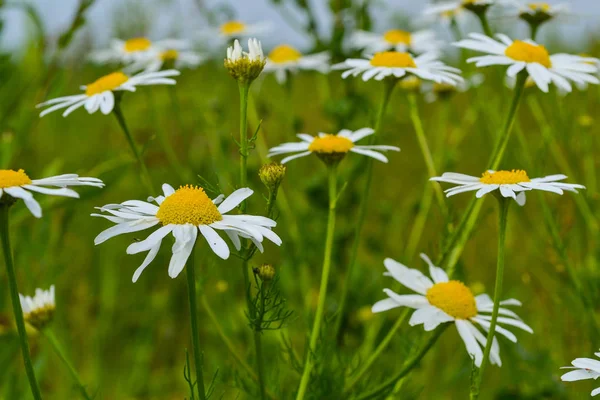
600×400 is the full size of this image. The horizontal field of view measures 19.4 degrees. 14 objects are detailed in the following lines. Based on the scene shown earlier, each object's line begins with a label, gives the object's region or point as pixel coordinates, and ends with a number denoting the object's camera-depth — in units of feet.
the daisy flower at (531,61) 1.55
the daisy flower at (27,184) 1.30
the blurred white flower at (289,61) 2.01
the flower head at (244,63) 1.43
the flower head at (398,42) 1.90
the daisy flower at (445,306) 1.44
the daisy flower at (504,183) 1.39
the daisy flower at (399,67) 1.56
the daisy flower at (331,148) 1.53
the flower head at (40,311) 1.51
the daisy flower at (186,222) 1.31
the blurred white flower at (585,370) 1.31
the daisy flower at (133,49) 1.96
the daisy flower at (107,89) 1.53
